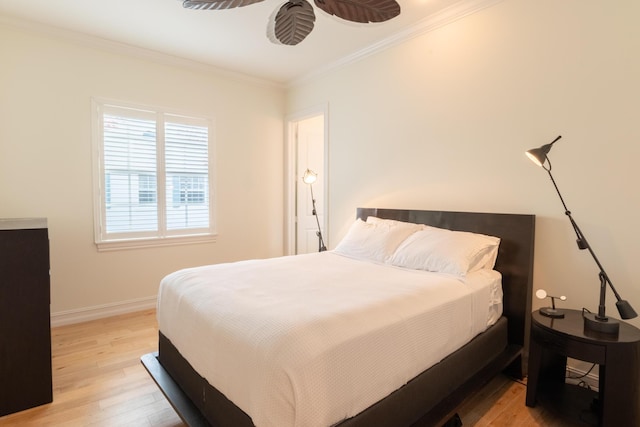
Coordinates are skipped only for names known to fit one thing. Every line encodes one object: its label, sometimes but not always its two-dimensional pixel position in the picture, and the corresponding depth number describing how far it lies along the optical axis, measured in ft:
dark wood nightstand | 5.32
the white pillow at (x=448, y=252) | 7.44
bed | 4.04
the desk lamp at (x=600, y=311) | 5.62
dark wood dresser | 6.26
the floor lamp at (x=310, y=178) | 12.71
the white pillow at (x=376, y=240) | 9.00
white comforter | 3.94
